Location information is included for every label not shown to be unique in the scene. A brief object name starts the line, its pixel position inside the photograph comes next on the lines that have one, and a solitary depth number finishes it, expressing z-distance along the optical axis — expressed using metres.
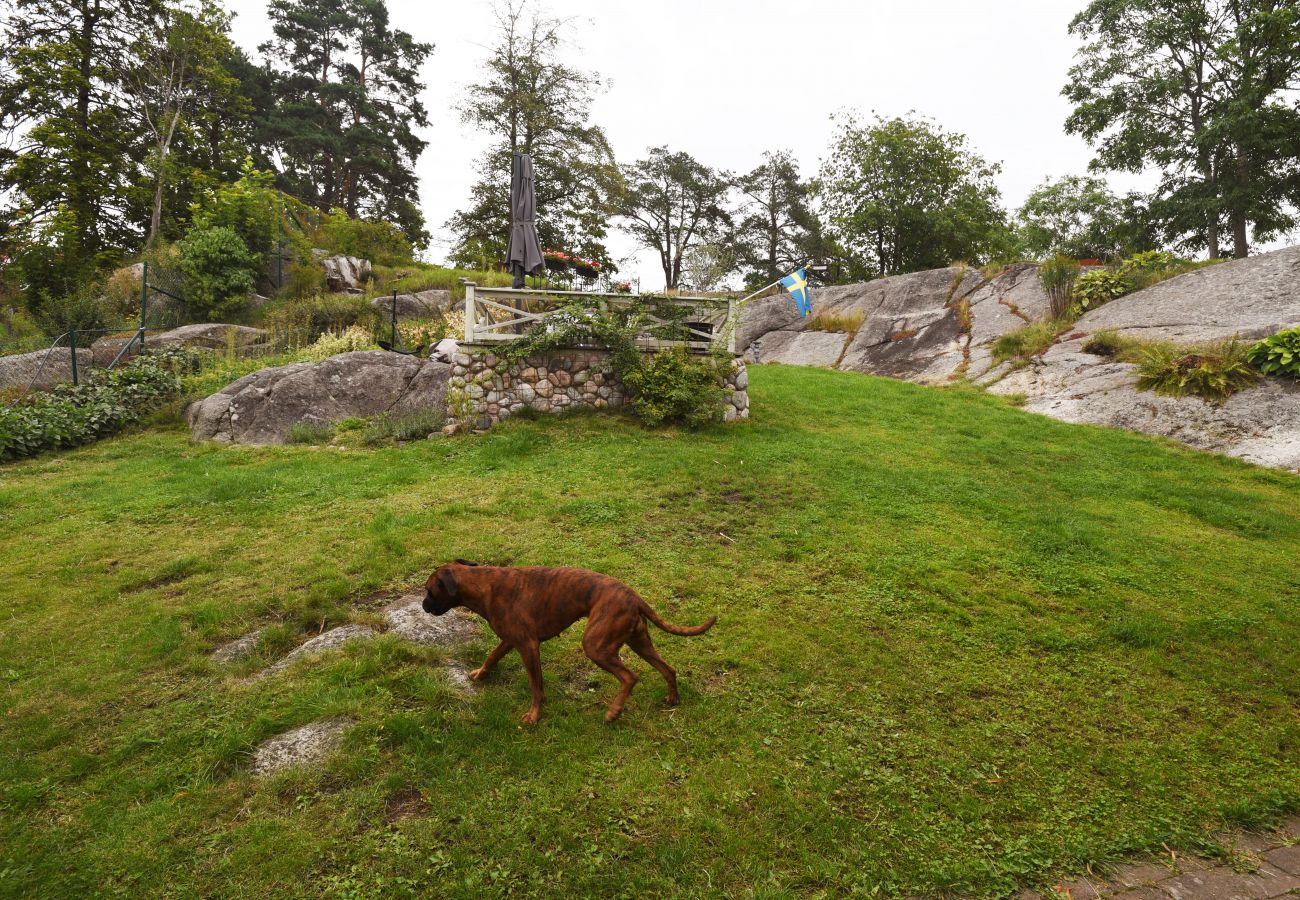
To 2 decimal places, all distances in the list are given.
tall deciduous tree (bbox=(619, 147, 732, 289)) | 36.44
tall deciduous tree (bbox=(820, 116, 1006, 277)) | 24.30
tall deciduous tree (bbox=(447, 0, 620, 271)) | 20.56
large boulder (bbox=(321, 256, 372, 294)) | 19.69
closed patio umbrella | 11.45
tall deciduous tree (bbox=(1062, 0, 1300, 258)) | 18.91
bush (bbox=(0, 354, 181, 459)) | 9.84
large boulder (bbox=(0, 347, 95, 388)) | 12.34
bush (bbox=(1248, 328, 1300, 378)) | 10.34
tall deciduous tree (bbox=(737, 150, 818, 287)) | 36.53
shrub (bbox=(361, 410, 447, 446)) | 10.38
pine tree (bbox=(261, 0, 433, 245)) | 28.05
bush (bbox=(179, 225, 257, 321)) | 16.86
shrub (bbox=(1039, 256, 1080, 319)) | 15.87
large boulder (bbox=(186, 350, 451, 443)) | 10.85
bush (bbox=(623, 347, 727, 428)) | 10.50
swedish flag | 12.16
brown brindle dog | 3.42
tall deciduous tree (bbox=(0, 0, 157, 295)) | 18.73
